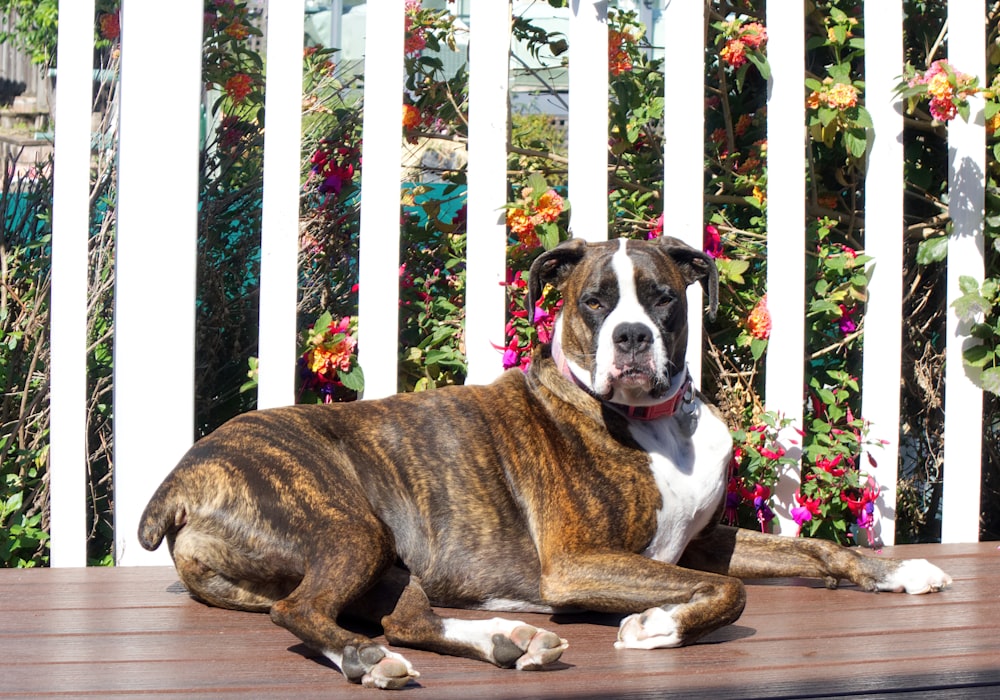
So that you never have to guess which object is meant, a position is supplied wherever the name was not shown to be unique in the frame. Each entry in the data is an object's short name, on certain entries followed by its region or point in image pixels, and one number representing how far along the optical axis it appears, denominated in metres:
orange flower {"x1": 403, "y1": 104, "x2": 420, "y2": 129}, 4.38
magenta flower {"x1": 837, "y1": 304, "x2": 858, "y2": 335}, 4.33
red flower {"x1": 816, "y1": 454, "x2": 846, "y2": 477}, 4.07
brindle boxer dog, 2.89
